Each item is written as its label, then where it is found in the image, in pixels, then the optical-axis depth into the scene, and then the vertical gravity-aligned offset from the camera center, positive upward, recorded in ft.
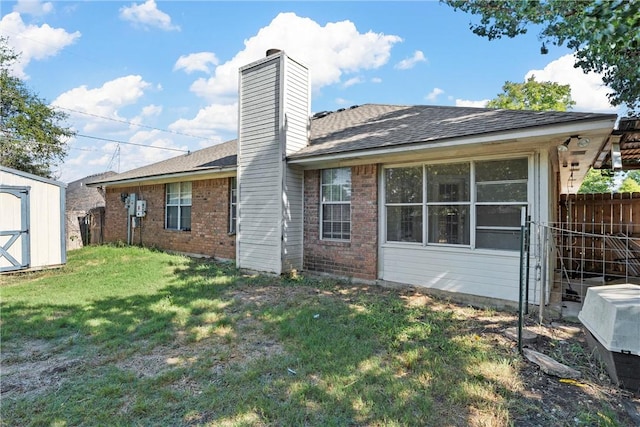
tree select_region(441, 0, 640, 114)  20.33 +13.44
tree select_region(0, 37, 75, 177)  54.44 +14.91
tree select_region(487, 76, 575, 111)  73.00 +27.39
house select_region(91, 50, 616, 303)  17.87 +2.09
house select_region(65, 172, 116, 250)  46.88 -2.00
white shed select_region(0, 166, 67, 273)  26.73 -0.70
